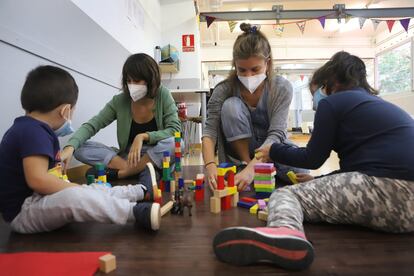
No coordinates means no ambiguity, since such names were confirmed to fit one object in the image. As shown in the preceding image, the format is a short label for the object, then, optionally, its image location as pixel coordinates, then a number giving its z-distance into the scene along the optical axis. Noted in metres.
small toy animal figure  0.91
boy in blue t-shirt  0.74
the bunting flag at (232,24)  3.91
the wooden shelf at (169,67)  3.57
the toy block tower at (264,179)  1.02
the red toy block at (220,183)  0.91
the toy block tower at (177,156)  1.20
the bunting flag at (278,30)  5.05
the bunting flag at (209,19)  3.70
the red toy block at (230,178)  0.96
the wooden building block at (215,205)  0.93
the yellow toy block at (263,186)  1.03
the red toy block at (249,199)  0.99
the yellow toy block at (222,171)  0.91
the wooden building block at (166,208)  0.90
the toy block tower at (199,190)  1.08
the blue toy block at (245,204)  0.96
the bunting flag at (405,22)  3.99
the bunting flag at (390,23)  3.93
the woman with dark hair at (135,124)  1.40
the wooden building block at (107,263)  0.56
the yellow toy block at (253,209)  0.91
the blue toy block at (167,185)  1.21
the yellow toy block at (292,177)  1.17
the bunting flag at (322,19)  3.74
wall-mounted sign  3.91
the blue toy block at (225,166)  0.98
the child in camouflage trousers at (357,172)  0.70
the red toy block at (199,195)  1.08
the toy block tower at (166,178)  1.16
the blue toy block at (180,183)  0.98
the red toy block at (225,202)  0.96
